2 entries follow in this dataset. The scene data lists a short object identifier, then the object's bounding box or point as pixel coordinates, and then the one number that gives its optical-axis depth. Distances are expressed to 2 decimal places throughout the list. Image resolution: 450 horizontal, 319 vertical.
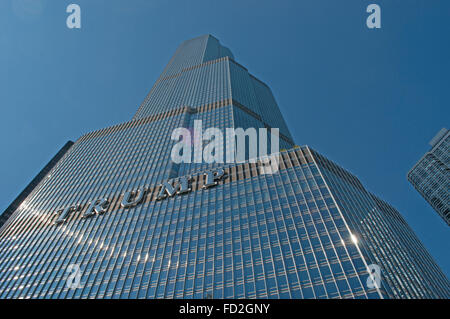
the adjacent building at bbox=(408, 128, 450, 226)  147.12
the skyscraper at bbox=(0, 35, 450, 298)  54.97
